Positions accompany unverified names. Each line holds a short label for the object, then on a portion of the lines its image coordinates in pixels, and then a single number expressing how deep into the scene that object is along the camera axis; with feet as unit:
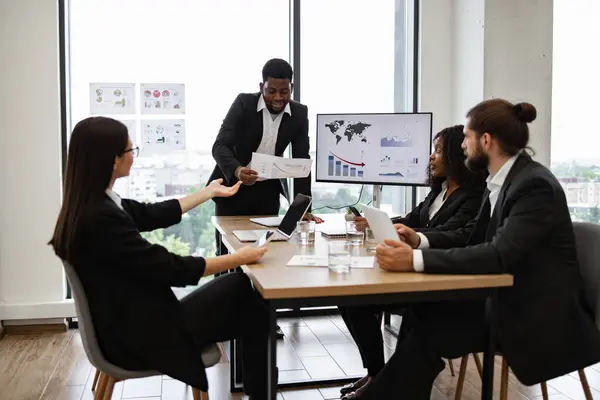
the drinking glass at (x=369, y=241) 8.22
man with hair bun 6.43
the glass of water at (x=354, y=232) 8.72
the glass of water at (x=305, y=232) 8.64
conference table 5.77
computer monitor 10.97
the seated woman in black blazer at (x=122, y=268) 6.03
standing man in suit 11.64
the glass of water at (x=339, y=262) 6.43
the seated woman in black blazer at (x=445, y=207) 8.75
